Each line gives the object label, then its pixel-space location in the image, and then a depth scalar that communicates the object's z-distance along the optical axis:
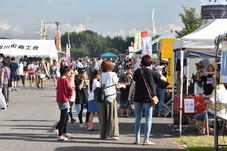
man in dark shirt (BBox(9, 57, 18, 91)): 23.53
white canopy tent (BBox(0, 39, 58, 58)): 38.47
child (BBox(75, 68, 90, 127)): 12.12
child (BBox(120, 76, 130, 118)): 14.95
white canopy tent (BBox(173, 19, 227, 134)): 11.05
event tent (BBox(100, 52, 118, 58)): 66.57
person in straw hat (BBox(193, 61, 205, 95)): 14.15
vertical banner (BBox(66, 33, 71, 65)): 55.06
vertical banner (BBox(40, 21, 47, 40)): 58.02
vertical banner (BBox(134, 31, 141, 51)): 39.81
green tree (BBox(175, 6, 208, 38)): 37.59
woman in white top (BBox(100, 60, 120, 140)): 10.20
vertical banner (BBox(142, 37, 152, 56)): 19.25
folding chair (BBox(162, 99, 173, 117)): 15.23
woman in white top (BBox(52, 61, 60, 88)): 29.61
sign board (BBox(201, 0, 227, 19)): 9.84
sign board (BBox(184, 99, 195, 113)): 11.45
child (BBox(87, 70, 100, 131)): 11.33
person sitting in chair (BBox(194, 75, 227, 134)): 8.49
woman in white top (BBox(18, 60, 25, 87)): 30.98
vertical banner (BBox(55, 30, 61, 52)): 65.49
